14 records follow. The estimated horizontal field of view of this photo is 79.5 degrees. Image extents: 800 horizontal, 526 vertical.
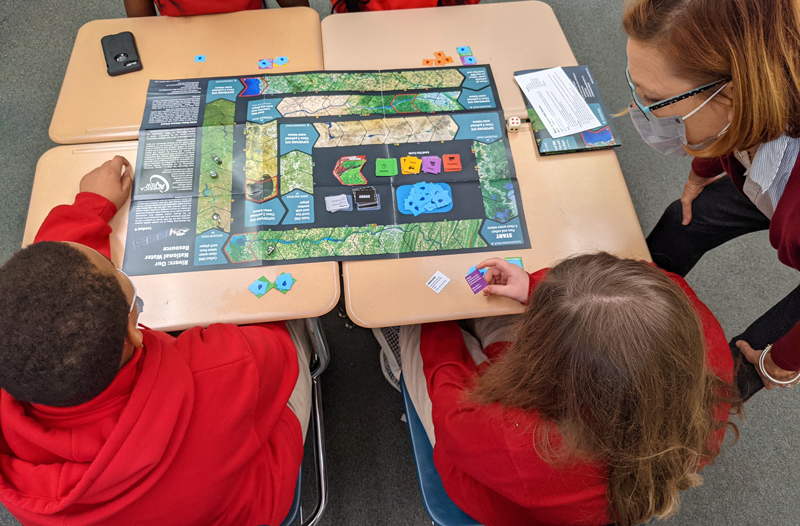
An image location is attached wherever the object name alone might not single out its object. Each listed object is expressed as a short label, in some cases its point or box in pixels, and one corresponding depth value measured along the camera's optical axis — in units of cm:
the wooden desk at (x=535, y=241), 117
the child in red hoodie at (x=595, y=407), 76
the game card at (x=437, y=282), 119
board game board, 122
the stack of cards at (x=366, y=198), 127
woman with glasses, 81
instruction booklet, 140
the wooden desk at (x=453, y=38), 152
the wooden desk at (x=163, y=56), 137
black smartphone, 144
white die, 140
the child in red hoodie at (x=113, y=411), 71
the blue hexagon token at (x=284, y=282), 117
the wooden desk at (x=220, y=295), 113
